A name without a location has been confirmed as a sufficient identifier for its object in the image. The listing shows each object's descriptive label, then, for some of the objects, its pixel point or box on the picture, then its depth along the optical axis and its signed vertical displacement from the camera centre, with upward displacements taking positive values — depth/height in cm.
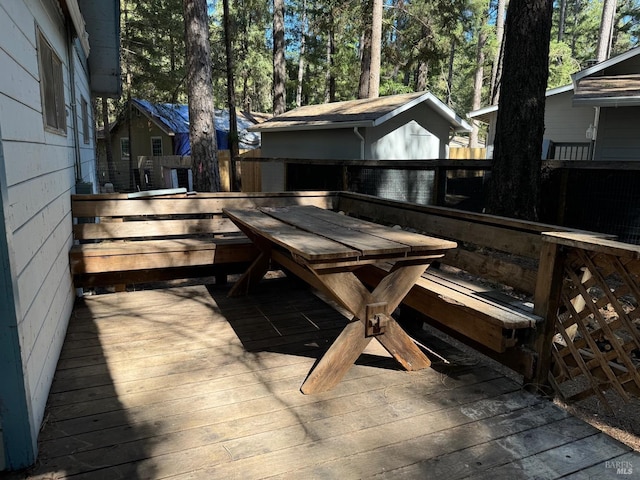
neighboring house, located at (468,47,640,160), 843 +129
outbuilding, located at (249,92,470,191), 1159 +94
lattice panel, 217 -78
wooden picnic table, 235 -58
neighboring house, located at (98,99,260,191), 1836 +105
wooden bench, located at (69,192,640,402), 233 -74
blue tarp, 2091 +164
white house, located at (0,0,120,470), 180 -28
